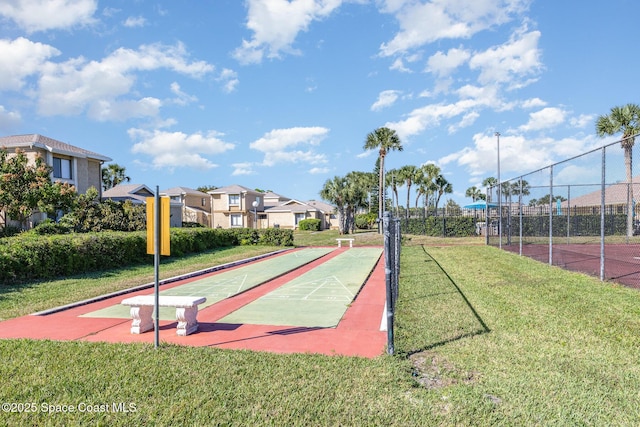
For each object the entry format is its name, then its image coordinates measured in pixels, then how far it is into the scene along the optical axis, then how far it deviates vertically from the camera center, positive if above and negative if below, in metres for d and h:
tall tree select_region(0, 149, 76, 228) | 19.72 +1.35
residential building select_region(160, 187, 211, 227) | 46.75 +1.51
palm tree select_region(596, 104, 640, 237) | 27.59 +6.38
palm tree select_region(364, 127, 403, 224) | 41.28 +7.49
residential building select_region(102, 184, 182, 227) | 33.38 +1.80
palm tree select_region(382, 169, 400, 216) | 60.23 +5.18
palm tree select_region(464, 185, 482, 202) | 84.00 +4.17
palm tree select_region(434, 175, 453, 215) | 60.38 +4.26
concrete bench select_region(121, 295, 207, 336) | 6.04 -1.47
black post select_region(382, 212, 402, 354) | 4.91 -0.80
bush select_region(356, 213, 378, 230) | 54.84 -0.98
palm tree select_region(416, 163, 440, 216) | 58.59 +4.83
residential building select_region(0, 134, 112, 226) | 25.17 +4.04
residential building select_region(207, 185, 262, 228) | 50.00 +1.03
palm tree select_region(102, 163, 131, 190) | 51.44 +5.41
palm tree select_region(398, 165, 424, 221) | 56.41 +5.55
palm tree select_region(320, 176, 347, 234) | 40.84 +2.05
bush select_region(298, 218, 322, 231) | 49.19 -1.19
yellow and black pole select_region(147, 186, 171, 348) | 5.17 -0.18
